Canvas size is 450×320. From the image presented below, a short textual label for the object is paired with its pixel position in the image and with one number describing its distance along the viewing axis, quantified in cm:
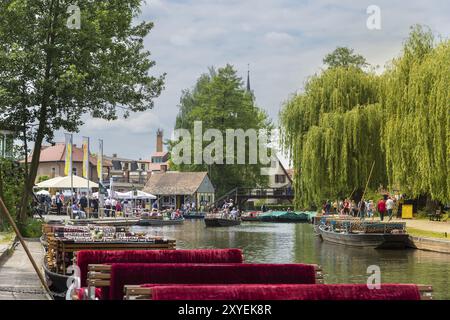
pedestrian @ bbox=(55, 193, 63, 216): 5875
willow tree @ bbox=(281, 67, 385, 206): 4606
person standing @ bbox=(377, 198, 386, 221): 4464
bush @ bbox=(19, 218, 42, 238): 2959
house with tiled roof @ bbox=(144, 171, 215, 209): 8781
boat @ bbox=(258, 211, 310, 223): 7225
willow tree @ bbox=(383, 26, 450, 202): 3572
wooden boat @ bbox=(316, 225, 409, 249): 3394
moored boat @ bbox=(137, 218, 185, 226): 6019
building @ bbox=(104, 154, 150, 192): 12624
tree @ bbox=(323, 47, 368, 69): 8062
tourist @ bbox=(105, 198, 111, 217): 6428
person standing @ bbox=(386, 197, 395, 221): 4609
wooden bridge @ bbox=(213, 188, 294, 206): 8500
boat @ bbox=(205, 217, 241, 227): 6072
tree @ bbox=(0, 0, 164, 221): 2730
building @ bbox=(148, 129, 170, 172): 14688
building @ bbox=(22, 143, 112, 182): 10762
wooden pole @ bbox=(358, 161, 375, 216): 4366
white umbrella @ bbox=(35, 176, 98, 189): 4862
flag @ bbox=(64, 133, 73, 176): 4793
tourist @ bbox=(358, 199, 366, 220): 4469
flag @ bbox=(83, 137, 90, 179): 5019
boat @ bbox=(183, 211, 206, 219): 7968
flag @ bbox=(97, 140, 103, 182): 5364
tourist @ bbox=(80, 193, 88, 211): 5656
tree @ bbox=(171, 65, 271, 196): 8575
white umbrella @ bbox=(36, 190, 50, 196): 6271
